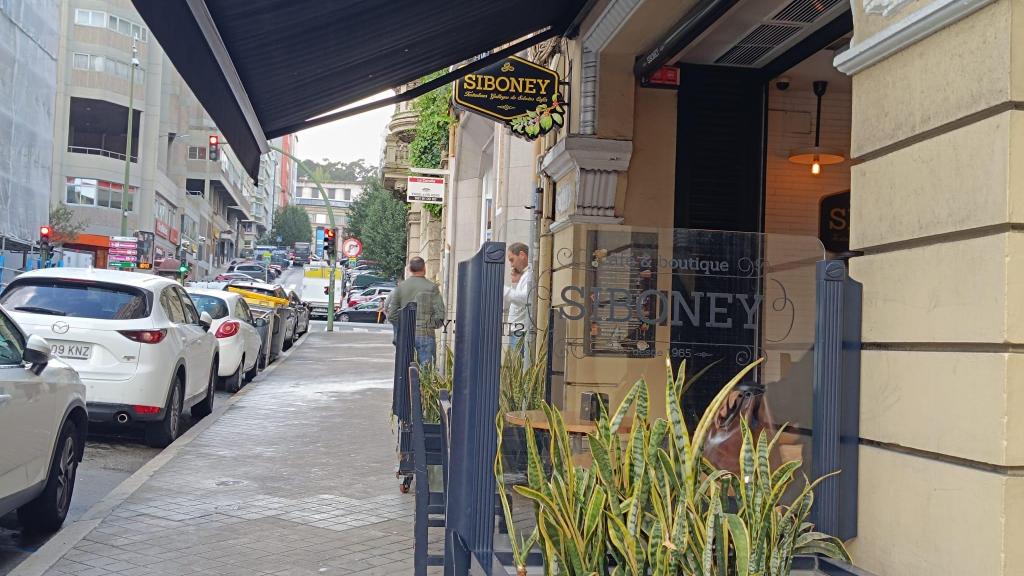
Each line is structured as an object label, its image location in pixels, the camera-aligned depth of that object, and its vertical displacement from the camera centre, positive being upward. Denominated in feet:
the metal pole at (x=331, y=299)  112.27 +1.33
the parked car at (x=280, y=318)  70.99 -0.66
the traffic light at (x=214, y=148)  137.79 +21.74
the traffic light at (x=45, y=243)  117.19 +6.56
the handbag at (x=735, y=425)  14.64 -1.41
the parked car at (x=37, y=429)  18.49 -2.53
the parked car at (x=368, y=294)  149.48 +2.85
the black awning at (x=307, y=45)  18.78 +6.04
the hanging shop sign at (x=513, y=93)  33.32 +7.37
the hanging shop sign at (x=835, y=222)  34.53 +3.69
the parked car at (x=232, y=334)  48.39 -1.28
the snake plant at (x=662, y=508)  10.10 -1.89
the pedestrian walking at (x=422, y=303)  32.76 +0.43
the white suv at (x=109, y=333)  30.42 -0.91
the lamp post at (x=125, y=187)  160.07 +18.58
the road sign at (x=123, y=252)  151.33 +7.46
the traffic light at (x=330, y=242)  118.83 +8.04
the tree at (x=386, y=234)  206.80 +16.14
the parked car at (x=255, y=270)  228.22 +8.87
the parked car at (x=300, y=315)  94.21 -0.48
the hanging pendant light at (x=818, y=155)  32.94 +5.69
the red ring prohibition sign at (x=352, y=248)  111.86 +6.97
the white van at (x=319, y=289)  156.57 +3.41
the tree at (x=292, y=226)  474.49 +38.80
